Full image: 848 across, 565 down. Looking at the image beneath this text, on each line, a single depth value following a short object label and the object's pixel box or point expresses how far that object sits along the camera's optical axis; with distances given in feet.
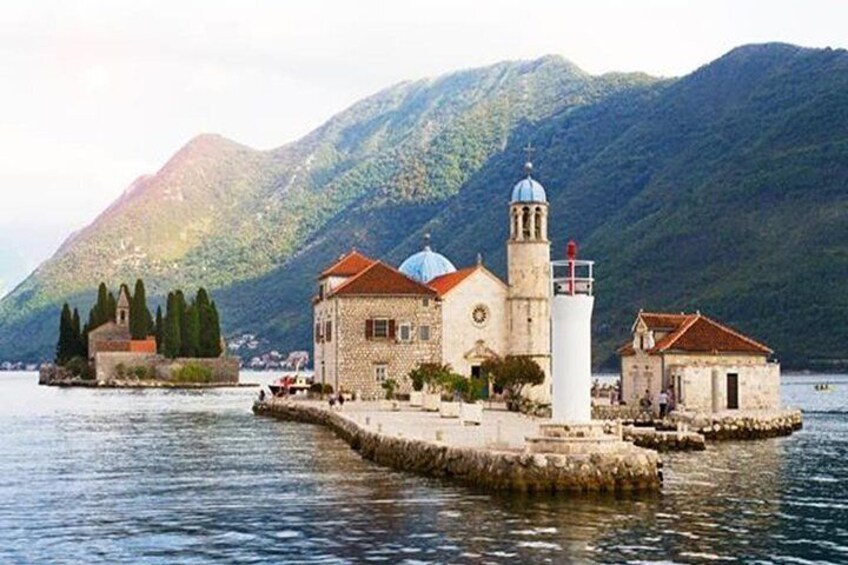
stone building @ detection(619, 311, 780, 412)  194.90
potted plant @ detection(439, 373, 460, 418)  217.77
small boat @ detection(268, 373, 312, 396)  286.25
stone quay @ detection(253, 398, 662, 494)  108.58
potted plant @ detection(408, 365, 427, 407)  215.72
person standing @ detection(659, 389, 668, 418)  192.44
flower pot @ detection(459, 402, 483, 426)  168.25
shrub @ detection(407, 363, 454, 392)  218.18
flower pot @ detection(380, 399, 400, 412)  207.82
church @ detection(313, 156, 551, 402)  229.04
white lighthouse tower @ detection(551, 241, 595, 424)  113.19
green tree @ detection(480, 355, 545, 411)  216.54
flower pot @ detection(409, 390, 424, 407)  214.48
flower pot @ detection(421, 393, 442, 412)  203.62
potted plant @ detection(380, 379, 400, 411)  227.28
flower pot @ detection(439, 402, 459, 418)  183.52
